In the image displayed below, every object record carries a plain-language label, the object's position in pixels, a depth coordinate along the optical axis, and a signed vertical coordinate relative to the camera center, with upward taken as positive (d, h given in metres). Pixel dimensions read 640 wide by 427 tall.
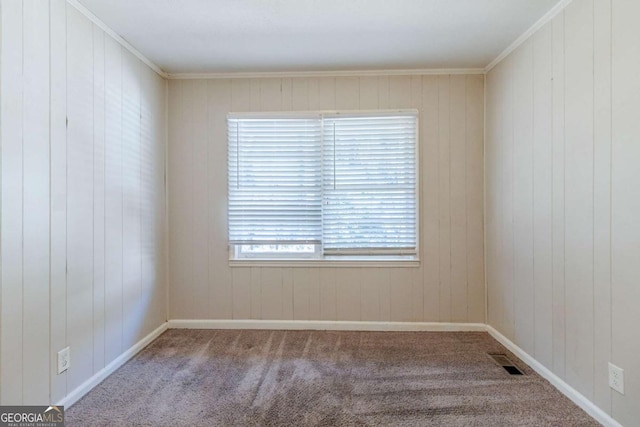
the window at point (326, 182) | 3.23 +0.31
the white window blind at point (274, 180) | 3.27 +0.34
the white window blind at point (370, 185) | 3.22 +0.28
